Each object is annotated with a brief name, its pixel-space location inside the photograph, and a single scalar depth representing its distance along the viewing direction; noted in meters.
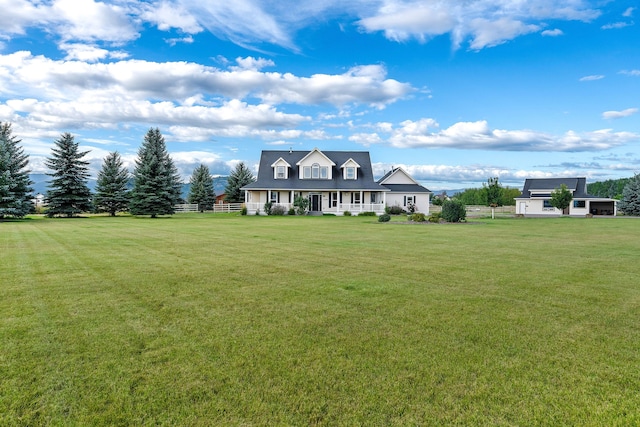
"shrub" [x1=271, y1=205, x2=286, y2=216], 36.75
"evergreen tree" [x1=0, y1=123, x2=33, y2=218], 28.89
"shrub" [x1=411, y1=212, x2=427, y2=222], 26.20
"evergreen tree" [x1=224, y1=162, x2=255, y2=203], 55.22
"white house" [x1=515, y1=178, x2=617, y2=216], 49.31
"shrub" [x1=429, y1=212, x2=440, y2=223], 25.98
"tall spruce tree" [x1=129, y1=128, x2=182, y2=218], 36.38
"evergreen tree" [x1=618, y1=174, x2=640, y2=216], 46.41
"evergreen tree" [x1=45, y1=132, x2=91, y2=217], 35.75
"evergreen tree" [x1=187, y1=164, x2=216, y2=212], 56.00
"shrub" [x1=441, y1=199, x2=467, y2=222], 26.16
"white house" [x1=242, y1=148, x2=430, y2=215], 38.44
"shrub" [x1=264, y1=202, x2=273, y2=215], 36.81
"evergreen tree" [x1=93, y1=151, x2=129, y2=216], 41.91
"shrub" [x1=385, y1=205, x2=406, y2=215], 38.15
